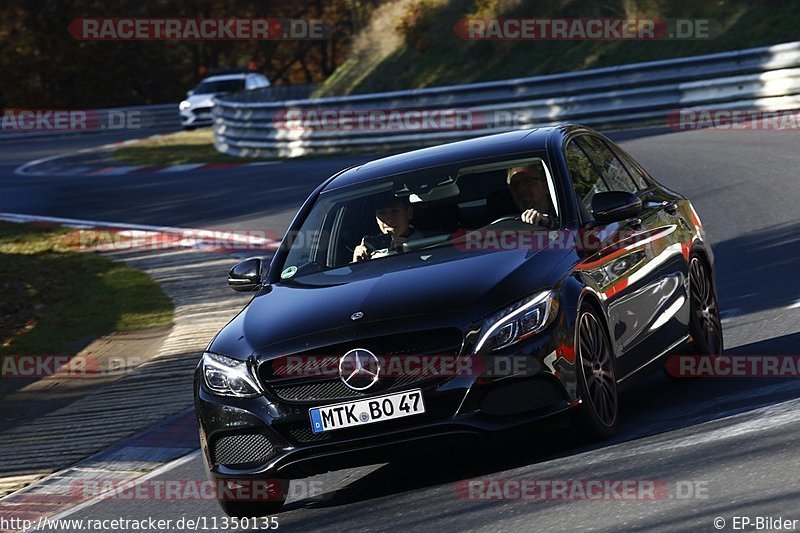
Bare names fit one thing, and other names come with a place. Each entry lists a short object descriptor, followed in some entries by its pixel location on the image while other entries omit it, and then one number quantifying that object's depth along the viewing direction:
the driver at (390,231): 15.70
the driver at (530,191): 15.52
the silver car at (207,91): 89.00
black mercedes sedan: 13.14
